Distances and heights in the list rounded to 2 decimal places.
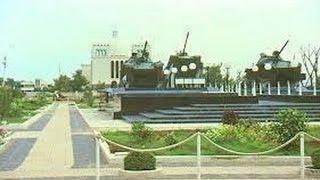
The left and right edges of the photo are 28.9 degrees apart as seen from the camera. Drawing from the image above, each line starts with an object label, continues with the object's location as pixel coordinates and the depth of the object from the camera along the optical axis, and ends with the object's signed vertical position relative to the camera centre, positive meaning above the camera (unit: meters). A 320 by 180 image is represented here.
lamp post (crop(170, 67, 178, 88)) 44.00 +1.50
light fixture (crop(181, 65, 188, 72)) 44.26 +1.89
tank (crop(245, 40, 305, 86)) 42.87 +1.61
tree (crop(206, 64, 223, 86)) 71.38 +2.32
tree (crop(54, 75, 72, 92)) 103.44 +1.99
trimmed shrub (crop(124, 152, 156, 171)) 11.10 -1.19
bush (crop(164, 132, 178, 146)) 15.04 -1.11
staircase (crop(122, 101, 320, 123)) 24.52 -0.74
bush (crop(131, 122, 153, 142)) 17.08 -1.03
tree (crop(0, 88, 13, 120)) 28.95 -0.30
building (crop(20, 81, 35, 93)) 135.50 +2.39
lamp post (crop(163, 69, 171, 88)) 43.77 +1.47
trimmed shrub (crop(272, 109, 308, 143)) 14.65 -0.70
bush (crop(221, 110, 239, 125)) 19.39 -0.76
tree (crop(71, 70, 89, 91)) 100.00 +2.16
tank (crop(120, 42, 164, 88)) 37.78 +1.31
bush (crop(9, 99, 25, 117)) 33.91 -0.86
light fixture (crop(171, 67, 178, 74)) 43.87 +1.75
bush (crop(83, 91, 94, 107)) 57.19 -0.44
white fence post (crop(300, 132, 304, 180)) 10.82 -1.12
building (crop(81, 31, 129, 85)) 104.19 +5.61
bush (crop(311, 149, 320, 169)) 11.17 -1.18
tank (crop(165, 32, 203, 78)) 44.47 +2.12
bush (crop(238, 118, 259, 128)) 17.88 -0.85
